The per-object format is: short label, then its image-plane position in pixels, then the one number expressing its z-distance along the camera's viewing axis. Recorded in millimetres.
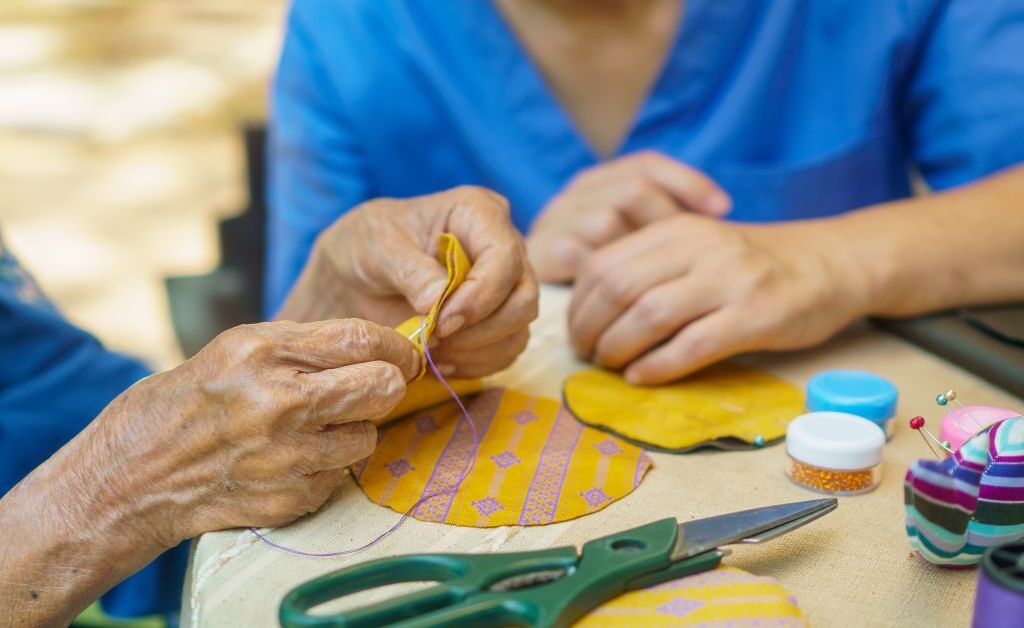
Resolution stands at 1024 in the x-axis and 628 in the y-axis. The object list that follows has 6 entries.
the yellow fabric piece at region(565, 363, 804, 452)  674
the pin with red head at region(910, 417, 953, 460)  544
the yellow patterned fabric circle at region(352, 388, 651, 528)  590
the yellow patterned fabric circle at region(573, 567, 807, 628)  471
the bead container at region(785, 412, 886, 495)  592
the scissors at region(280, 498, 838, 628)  450
